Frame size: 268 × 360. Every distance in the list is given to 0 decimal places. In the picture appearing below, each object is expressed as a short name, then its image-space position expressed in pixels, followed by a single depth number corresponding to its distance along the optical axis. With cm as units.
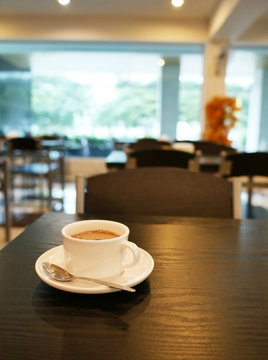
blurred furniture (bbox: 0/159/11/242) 243
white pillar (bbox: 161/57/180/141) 641
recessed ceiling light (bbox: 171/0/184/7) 314
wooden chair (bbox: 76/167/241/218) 93
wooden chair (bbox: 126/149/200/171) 167
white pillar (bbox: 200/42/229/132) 508
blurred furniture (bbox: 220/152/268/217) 186
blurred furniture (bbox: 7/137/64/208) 339
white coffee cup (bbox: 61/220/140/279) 43
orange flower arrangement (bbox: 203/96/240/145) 490
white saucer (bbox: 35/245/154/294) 40
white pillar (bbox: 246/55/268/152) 712
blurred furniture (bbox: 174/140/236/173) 271
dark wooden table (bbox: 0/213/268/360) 31
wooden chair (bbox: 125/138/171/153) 279
